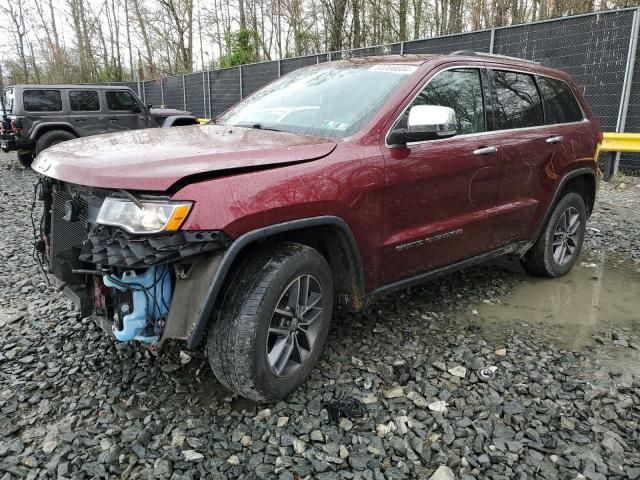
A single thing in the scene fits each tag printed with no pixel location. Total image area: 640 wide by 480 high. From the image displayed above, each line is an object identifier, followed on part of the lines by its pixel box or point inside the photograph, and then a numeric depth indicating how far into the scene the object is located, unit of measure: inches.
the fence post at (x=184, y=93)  812.0
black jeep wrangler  430.3
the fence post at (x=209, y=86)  733.3
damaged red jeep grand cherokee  87.3
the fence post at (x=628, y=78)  327.3
